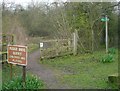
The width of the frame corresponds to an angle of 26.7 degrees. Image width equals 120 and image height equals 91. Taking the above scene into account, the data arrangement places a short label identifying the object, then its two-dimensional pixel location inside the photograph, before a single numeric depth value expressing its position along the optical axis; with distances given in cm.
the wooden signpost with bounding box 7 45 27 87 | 616
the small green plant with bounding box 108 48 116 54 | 1464
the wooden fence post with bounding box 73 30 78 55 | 1478
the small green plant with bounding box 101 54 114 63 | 1121
